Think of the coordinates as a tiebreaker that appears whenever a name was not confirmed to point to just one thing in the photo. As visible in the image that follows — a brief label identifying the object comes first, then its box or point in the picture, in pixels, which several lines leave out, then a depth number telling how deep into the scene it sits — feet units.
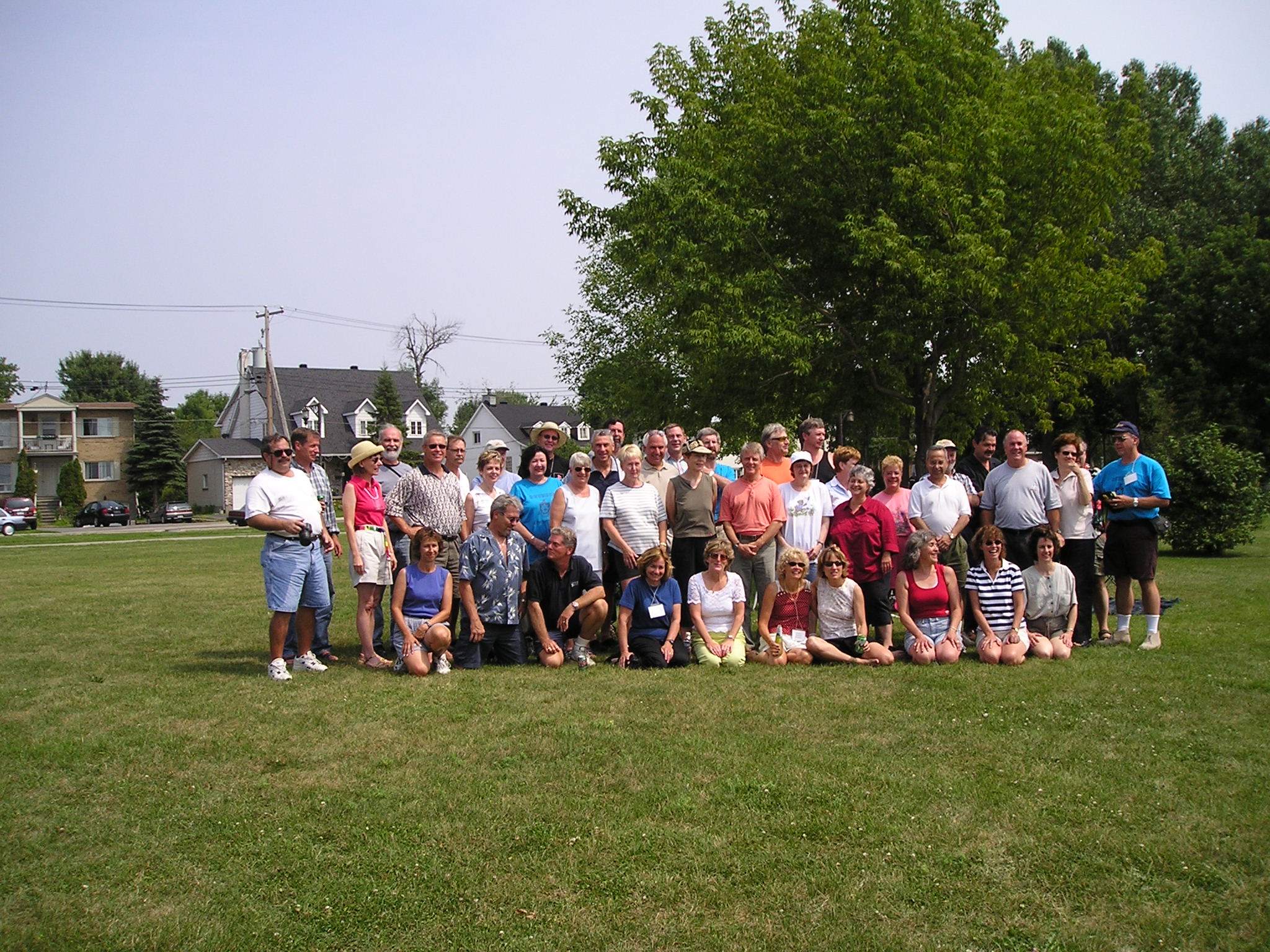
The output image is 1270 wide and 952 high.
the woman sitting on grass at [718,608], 25.82
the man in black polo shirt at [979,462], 29.12
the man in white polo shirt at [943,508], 27.20
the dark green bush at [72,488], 177.47
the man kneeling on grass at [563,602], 26.00
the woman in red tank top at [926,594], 25.71
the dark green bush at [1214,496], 56.08
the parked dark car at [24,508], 152.97
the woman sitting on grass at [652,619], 25.70
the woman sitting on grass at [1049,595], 26.58
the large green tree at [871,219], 56.59
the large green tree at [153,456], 186.09
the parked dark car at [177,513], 161.17
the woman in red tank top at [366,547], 26.08
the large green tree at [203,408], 335.88
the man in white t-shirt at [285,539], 24.14
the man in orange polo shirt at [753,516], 27.07
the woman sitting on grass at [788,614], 25.88
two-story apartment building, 200.95
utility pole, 130.52
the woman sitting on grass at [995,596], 25.64
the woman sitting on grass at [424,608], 24.95
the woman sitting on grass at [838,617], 25.44
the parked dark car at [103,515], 155.43
